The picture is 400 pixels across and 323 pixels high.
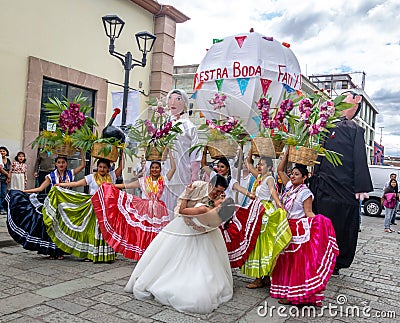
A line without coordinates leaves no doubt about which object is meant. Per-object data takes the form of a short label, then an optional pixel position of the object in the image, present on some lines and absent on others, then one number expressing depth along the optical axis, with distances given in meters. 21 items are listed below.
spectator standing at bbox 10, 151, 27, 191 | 7.98
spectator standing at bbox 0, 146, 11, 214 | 7.86
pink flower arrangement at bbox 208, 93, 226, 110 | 3.77
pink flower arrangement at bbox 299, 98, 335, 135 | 4.02
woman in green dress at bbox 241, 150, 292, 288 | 3.90
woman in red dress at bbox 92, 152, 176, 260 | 4.68
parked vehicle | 15.66
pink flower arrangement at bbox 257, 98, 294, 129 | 4.05
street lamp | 7.50
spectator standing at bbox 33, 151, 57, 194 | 8.73
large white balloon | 5.49
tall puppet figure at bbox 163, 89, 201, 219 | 3.72
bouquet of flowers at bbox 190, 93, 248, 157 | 3.59
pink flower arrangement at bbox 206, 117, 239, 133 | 3.63
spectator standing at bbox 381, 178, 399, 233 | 10.82
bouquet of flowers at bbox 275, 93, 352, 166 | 4.04
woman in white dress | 3.54
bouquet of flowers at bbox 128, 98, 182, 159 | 3.81
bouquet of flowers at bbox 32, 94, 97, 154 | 5.06
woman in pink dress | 3.76
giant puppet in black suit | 5.02
